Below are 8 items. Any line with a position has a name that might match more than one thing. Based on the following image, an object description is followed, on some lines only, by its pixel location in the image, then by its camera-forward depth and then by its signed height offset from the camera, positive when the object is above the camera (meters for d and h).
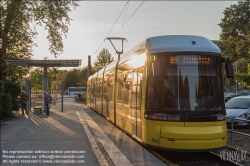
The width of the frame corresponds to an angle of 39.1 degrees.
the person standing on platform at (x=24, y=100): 22.65 -0.57
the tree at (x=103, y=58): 57.56 +5.34
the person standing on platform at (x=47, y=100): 24.12 -0.62
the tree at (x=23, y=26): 24.08 +4.90
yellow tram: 9.05 -0.11
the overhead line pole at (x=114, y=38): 28.12 +4.25
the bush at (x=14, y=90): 24.60 +0.10
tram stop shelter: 22.48 +1.90
